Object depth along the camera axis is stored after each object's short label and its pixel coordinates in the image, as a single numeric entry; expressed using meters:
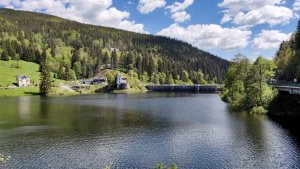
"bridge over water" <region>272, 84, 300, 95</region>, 71.62
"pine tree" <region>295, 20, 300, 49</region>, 105.47
